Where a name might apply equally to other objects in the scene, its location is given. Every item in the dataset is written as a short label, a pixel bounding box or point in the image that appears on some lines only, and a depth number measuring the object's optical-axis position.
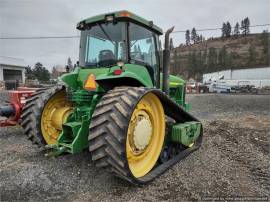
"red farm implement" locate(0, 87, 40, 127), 4.95
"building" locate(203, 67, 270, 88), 38.86
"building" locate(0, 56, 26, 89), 29.26
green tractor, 2.56
